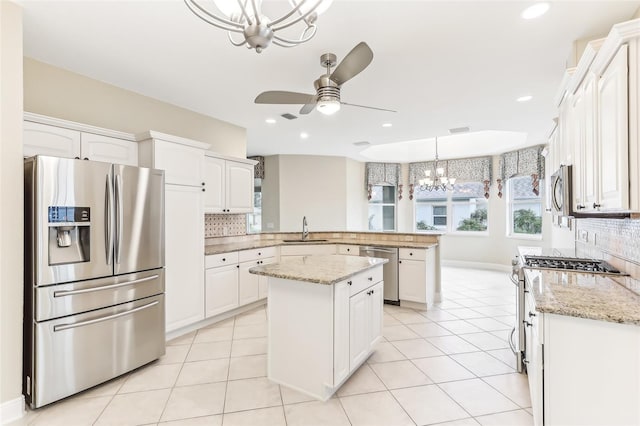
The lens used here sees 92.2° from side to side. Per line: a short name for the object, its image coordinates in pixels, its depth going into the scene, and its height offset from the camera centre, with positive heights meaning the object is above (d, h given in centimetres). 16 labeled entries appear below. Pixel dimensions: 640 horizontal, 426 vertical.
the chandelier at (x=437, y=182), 648 +68
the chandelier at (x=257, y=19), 115 +75
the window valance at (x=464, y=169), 709 +104
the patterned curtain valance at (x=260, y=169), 711 +104
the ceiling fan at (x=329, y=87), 199 +96
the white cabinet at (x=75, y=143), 249 +65
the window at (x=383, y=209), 827 +10
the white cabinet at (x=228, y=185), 387 +39
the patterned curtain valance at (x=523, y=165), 604 +97
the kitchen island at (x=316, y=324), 212 -80
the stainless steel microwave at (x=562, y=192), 226 +15
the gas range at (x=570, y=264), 220 -42
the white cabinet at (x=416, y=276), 409 -85
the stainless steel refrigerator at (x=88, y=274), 206 -44
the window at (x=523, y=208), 646 +8
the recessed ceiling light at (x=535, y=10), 199 +133
